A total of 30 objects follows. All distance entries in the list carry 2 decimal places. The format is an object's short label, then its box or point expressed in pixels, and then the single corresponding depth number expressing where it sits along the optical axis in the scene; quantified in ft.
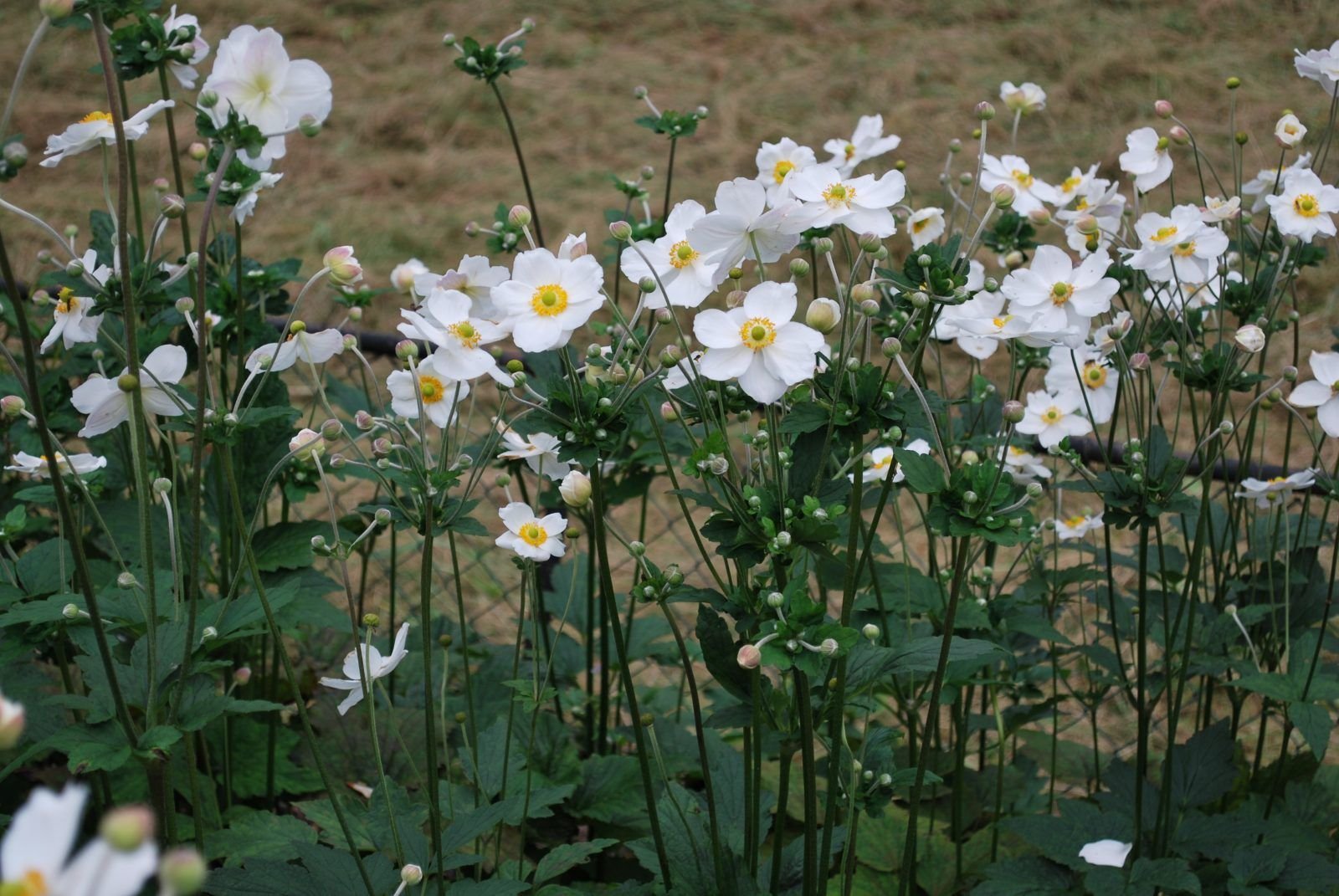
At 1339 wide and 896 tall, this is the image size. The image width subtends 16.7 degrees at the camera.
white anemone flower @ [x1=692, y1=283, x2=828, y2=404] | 7.88
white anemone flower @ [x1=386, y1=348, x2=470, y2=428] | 8.38
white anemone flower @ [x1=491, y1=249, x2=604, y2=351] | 7.96
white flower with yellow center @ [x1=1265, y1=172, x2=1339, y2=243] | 8.69
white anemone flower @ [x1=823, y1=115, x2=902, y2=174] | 9.13
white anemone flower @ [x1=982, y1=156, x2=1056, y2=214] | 9.12
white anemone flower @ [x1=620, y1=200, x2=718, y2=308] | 8.10
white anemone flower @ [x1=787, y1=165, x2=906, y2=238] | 8.08
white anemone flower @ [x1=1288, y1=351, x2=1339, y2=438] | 8.73
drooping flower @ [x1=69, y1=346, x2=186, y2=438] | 8.19
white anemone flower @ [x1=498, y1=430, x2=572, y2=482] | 8.50
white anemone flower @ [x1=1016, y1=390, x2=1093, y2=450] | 9.15
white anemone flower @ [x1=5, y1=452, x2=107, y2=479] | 8.73
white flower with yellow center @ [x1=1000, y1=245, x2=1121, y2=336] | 8.32
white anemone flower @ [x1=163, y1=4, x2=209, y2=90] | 8.73
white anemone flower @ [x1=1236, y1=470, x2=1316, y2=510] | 8.85
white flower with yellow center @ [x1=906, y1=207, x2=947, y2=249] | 8.76
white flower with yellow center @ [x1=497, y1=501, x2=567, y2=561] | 8.31
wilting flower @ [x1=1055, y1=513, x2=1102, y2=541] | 9.42
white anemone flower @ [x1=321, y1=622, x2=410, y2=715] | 8.23
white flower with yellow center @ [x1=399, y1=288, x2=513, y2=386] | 7.98
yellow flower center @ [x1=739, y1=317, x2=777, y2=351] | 7.88
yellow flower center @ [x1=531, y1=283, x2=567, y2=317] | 8.00
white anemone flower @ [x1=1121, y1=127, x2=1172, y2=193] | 9.11
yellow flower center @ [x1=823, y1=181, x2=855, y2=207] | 8.10
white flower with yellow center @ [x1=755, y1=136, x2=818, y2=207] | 8.79
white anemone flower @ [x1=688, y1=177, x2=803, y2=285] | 7.93
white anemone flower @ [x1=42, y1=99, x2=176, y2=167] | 8.17
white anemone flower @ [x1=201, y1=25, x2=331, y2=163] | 7.90
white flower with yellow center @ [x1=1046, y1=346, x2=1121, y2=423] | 9.14
